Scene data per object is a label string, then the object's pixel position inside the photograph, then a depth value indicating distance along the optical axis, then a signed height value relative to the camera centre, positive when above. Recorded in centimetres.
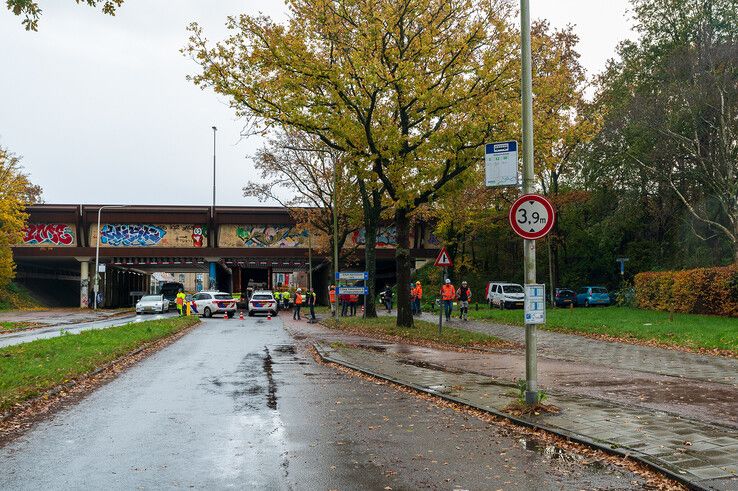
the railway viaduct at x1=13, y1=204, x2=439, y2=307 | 5181 +301
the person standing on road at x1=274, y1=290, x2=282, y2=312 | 5066 -180
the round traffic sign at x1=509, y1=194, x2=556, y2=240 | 831 +77
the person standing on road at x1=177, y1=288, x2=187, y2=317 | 3734 -152
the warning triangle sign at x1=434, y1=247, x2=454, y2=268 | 1955 +46
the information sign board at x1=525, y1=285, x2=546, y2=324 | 835 -38
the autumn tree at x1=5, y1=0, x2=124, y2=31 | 914 +382
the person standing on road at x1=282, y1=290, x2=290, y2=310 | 4790 -188
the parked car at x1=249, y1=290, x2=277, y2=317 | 4047 -180
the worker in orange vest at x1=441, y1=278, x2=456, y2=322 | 2672 -80
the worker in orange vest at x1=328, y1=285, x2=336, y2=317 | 3455 -99
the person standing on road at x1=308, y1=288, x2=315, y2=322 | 3241 -138
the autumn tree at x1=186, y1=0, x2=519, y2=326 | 1992 +630
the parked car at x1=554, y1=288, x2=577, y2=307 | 4498 -152
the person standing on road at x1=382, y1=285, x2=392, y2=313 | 4106 -148
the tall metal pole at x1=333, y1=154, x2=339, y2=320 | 3197 +216
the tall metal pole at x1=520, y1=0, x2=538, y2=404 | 844 +142
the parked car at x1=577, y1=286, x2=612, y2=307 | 4450 -146
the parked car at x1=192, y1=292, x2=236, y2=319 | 3859 -174
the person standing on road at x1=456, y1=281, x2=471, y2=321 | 3048 -112
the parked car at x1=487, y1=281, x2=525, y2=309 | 4256 -137
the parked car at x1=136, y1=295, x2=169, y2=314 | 4388 -205
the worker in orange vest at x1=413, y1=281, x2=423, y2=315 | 3294 -120
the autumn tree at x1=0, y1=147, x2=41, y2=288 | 4391 +427
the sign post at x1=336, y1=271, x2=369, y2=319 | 3033 -14
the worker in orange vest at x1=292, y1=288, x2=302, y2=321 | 3416 -148
